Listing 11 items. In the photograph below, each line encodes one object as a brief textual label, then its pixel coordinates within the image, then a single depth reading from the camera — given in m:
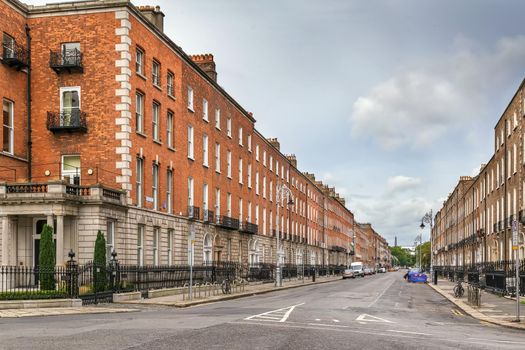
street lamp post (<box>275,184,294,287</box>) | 53.53
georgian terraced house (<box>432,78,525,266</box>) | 43.97
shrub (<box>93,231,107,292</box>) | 28.77
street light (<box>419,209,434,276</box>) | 79.93
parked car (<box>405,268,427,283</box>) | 74.12
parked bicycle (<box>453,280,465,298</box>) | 39.23
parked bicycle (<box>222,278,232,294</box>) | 38.28
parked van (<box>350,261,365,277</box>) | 97.68
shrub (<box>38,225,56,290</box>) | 27.78
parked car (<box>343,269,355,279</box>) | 91.88
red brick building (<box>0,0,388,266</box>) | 32.53
